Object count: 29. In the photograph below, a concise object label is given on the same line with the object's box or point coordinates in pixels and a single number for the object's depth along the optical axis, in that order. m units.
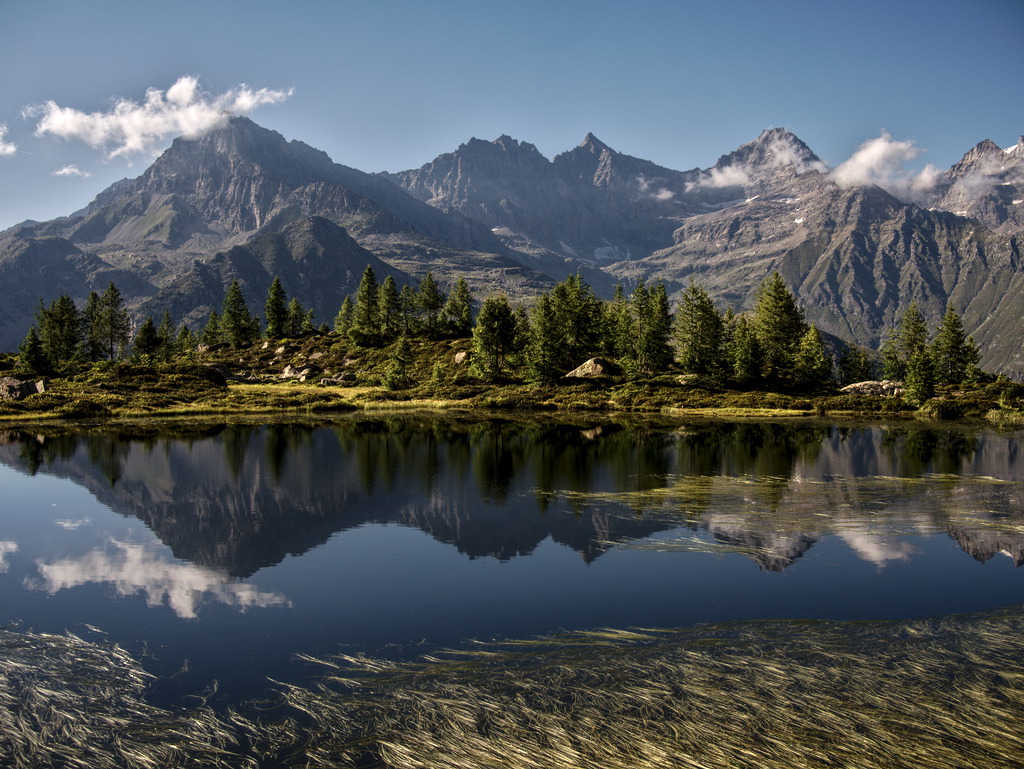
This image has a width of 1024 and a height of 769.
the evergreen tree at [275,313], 159.15
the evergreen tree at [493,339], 119.00
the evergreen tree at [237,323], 161.88
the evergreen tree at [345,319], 166.38
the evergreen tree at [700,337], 115.19
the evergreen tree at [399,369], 115.00
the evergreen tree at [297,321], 167.90
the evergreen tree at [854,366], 138.25
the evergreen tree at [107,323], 148.25
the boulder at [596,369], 114.62
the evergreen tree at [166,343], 159.00
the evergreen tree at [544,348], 111.94
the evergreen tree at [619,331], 122.38
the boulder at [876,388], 109.82
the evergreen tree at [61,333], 128.12
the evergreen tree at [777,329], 118.00
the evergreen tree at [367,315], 147.12
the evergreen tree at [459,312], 149.50
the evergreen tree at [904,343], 133.88
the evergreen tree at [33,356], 115.62
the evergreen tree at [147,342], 149.75
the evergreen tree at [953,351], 124.69
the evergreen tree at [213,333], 179.25
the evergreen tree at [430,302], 150.62
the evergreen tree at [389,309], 151.50
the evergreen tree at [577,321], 122.69
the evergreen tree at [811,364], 116.69
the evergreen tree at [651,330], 118.31
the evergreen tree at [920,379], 99.56
